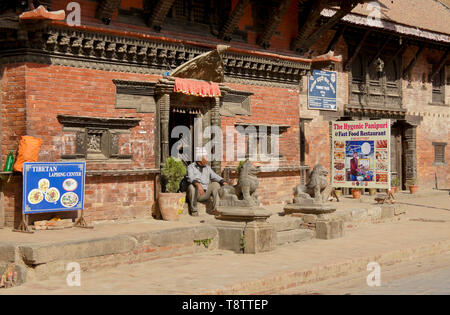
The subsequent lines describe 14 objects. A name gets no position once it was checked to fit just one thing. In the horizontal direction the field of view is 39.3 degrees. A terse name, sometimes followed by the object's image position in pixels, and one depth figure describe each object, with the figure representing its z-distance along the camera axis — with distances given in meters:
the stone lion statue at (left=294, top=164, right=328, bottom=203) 14.46
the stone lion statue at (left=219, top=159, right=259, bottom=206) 12.33
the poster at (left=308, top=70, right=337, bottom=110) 22.05
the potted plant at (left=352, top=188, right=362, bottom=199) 21.69
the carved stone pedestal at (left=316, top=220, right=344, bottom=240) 13.66
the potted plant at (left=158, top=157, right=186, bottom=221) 13.94
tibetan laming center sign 11.83
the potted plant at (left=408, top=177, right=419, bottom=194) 24.87
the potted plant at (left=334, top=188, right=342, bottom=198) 22.26
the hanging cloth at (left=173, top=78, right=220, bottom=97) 15.24
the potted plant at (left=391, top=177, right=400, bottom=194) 24.59
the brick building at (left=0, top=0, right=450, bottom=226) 13.12
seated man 14.90
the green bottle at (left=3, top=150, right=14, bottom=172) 12.67
